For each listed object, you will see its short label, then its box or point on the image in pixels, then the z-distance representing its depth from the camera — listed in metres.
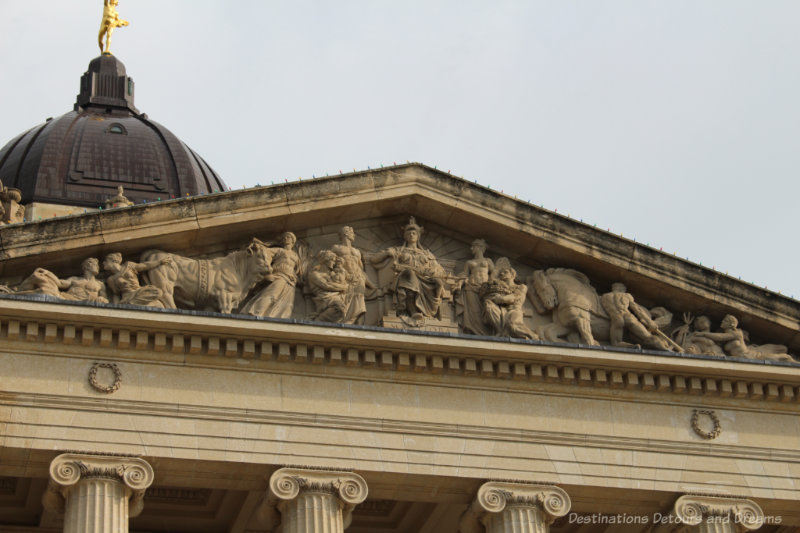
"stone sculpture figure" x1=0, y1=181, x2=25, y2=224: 27.99
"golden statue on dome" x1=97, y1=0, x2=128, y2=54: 51.06
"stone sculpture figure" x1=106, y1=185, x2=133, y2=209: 36.25
